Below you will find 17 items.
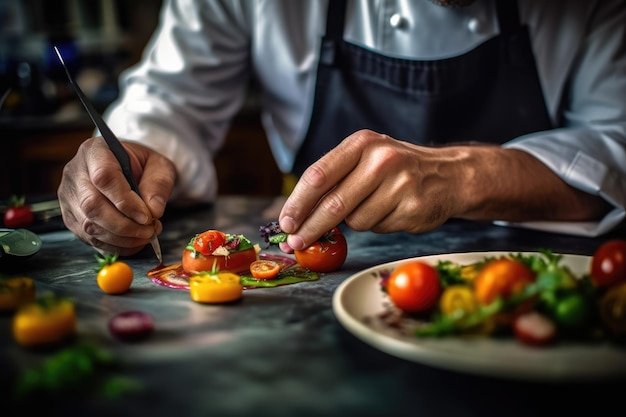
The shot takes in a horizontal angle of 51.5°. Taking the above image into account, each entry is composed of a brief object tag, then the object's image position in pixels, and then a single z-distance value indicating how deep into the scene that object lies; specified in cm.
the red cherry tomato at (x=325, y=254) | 98
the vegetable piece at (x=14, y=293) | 80
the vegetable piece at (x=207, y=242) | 98
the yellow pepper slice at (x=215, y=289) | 83
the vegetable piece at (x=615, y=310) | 64
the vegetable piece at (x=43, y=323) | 66
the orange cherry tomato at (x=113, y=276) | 88
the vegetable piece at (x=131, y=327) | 70
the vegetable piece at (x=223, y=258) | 98
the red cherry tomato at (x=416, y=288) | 71
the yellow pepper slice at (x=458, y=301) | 69
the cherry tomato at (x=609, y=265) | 72
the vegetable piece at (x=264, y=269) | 96
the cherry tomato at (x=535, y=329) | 62
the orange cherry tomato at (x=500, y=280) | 67
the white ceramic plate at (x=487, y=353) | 56
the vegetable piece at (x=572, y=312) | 63
